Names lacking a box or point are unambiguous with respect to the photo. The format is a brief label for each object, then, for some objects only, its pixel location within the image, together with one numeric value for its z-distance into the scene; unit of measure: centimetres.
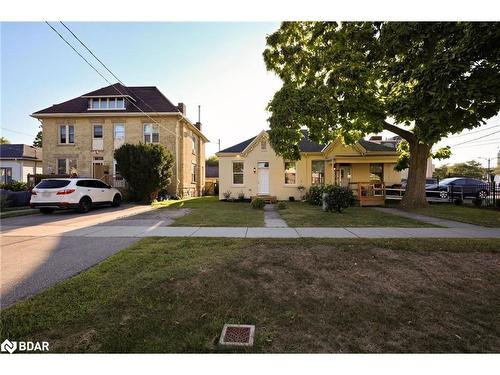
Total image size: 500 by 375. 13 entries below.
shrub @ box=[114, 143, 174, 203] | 1673
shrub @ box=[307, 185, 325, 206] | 1675
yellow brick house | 2156
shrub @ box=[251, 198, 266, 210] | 1462
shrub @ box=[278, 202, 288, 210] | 1461
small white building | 3138
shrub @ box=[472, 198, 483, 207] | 1601
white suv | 1200
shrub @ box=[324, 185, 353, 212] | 1251
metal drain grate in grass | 262
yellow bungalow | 1945
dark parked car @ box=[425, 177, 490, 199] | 1931
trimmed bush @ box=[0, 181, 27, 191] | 1757
